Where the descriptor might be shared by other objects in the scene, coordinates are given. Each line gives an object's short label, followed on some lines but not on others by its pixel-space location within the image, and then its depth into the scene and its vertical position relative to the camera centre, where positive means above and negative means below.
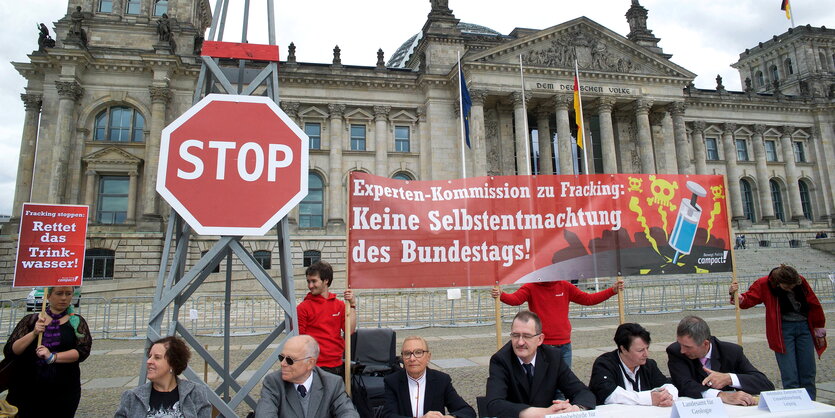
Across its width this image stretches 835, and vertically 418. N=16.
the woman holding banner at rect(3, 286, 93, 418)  4.60 -0.84
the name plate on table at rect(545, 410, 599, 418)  3.35 -1.08
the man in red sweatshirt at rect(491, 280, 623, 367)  6.04 -0.47
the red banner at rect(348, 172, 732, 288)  5.54 +0.48
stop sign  3.55 +0.84
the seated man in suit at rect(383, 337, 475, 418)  4.24 -1.12
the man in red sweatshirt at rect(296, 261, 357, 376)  5.21 -0.53
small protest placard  6.34 +0.45
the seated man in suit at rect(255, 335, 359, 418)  3.65 -0.95
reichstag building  30.67 +11.55
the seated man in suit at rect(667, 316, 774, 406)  4.62 -1.09
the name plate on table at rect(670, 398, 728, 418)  3.40 -1.07
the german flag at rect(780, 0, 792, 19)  42.09 +22.59
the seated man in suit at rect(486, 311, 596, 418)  4.27 -0.99
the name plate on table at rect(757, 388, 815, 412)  3.61 -1.08
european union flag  27.11 +9.54
